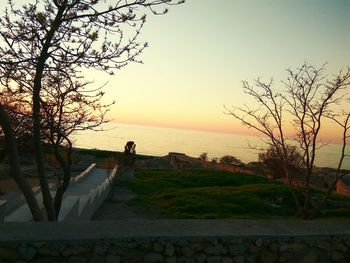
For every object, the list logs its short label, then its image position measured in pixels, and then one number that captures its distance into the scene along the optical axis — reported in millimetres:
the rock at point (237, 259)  4195
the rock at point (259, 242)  4246
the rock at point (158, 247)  4059
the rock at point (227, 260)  4184
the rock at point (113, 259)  3968
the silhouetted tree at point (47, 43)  5699
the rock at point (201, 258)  4145
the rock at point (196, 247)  4133
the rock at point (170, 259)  4094
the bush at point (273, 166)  32738
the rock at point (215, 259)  4168
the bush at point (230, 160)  47928
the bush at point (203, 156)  50425
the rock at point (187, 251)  4113
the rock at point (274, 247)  4285
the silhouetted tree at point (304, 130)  7953
